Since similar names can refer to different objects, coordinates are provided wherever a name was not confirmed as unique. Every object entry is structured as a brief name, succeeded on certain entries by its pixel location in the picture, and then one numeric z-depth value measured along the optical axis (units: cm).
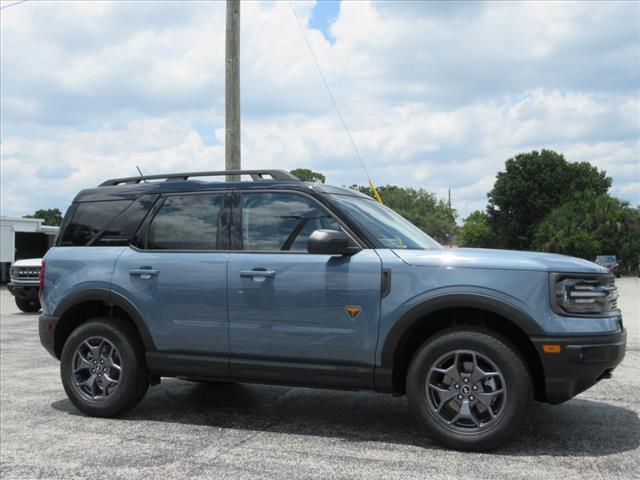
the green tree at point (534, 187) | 6506
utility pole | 1119
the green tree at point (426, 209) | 11594
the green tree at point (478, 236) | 6969
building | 2998
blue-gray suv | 443
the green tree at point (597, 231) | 4847
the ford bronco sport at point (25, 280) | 1617
